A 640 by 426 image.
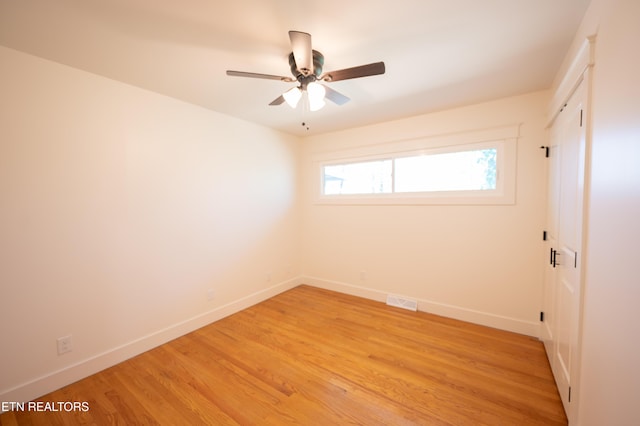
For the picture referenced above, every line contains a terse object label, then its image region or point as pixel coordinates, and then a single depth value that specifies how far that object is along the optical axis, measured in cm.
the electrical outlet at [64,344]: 191
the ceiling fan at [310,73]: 146
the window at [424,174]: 271
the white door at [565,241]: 141
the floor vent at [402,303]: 318
